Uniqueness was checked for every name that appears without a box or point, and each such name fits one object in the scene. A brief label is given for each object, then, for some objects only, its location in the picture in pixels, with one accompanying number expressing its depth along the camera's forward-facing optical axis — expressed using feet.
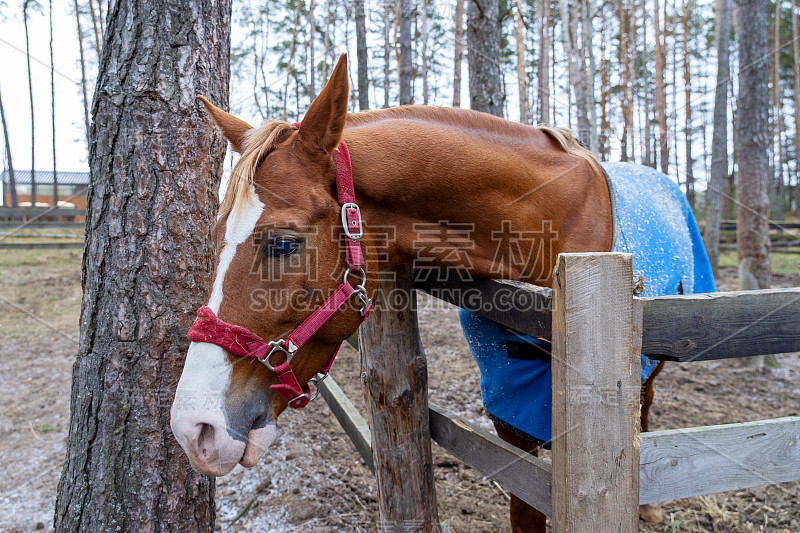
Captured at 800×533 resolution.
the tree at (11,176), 65.41
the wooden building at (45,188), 107.65
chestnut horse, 4.51
